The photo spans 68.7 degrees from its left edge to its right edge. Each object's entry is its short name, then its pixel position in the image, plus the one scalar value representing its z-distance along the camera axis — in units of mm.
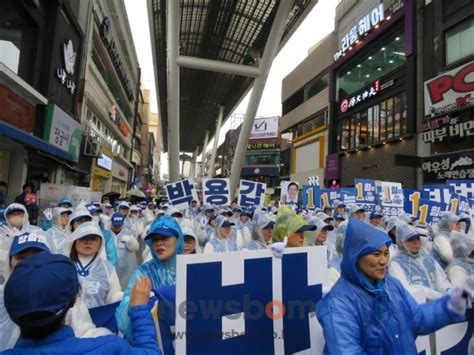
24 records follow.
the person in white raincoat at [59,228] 4318
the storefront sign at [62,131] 12648
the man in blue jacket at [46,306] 1164
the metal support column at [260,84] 19812
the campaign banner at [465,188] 9250
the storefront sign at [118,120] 27259
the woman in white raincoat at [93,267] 2902
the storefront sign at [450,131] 15609
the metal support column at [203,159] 69300
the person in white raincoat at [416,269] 3490
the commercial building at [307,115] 30906
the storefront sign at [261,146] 62481
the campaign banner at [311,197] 13008
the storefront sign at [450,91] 15711
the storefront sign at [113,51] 21327
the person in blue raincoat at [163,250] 2357
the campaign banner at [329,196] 12664
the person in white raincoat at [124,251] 5695
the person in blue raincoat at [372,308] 1720
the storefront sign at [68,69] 14039
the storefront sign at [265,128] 61919
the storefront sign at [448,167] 15578
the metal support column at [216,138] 42891
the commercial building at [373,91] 19703
